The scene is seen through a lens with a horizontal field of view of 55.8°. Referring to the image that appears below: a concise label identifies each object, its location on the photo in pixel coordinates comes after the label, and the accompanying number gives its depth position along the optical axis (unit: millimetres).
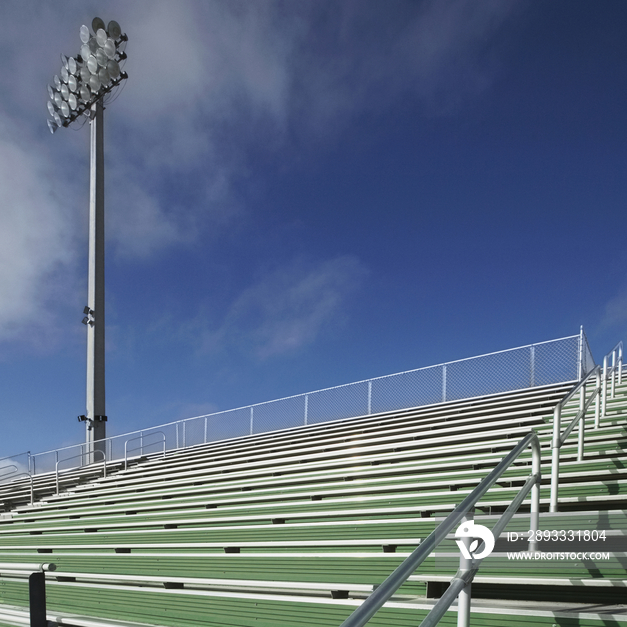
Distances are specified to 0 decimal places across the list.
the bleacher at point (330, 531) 3062
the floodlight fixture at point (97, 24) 17562
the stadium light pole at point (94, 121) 15380
